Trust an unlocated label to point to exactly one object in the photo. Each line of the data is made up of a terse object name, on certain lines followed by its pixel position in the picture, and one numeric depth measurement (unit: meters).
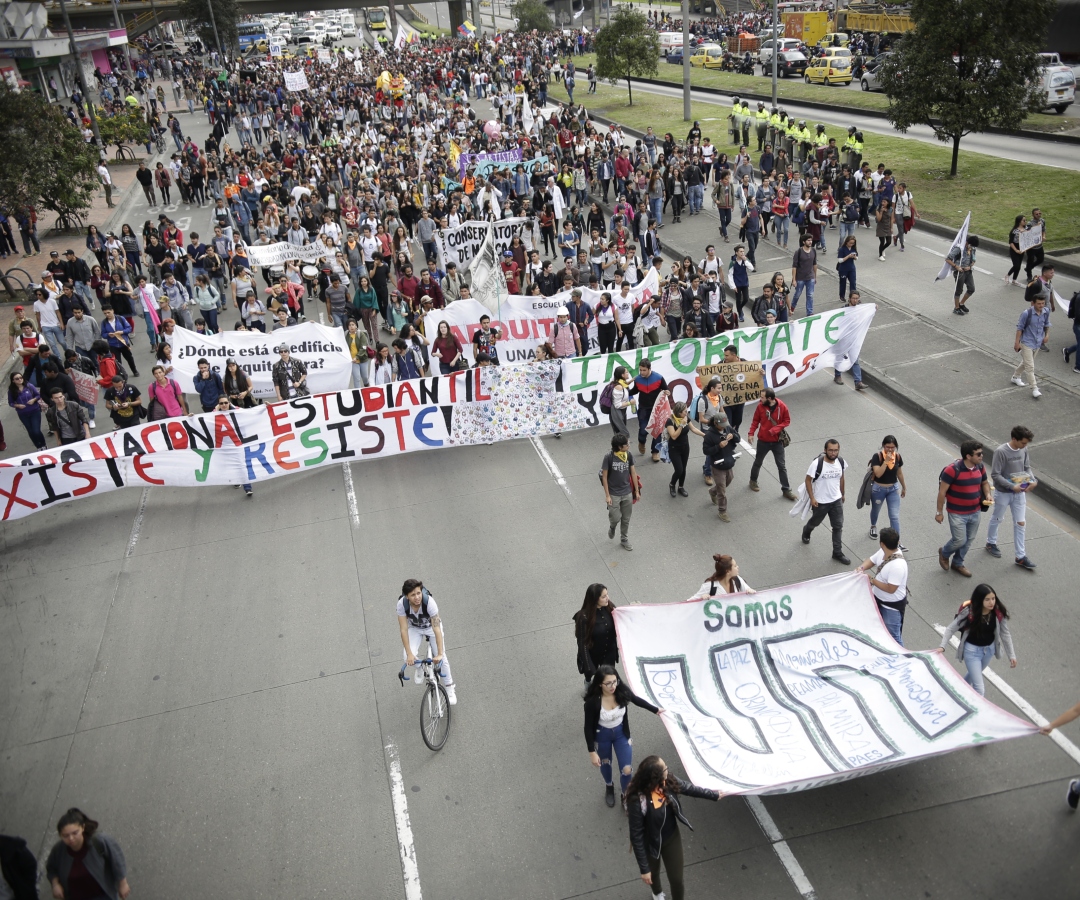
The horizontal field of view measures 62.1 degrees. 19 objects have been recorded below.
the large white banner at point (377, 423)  12.31
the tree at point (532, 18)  78.56
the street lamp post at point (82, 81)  36.22
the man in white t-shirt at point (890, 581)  8.00
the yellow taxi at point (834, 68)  46.91
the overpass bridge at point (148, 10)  79.88
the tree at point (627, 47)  42.78
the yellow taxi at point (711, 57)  59.50
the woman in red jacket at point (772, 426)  11.16
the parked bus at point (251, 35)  98.75
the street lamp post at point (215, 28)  62.78
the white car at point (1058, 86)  33.00
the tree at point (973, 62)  23.38
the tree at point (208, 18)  68.38
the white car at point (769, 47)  54.84
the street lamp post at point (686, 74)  35.62
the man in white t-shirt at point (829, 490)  9.72
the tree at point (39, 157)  21.14
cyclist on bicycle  7.81
